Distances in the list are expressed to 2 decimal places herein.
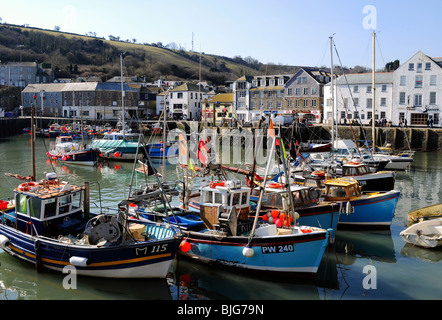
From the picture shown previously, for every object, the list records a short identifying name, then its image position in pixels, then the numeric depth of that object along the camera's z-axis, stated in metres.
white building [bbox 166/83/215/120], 79.44
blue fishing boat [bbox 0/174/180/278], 12.71
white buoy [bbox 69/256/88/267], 12.60
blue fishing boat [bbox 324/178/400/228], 18.62
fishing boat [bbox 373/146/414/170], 35.36
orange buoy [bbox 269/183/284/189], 17.38
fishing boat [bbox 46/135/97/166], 39.38
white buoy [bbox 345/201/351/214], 16.87
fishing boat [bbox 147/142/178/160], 41.70
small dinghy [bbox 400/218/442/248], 16.08
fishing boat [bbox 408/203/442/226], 18.02
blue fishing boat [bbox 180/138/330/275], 13.02
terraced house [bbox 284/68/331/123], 62.50
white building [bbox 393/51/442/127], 52.81
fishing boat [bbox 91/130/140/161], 42.72
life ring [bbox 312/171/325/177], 23.16
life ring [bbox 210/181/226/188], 15.22
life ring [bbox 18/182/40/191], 14.80
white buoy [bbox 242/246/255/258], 12.84
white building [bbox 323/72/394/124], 56.56
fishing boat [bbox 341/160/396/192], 23.11
